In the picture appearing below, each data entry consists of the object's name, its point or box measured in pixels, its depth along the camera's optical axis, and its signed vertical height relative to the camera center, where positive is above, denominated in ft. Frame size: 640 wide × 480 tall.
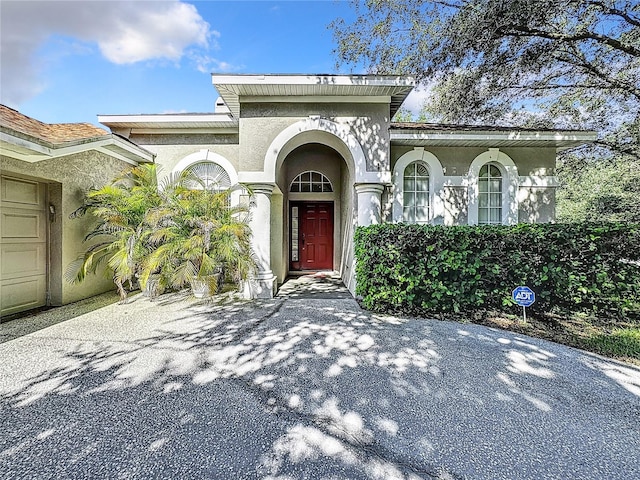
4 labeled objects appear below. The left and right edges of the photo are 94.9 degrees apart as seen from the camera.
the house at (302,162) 19.31 +6.10
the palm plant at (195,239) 19.11 -0.17
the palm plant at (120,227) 19.39 +0.62
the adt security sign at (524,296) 15.72 -3.17
